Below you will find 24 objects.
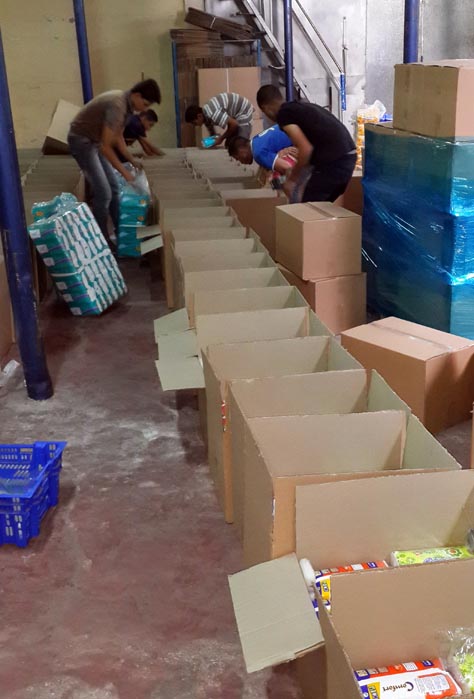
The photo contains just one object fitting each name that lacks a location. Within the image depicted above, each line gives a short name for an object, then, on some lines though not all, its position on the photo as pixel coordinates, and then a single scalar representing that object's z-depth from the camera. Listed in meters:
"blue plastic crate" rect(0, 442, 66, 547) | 2.49
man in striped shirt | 7.38
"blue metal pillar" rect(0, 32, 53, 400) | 3.29
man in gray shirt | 5.43
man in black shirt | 4.82
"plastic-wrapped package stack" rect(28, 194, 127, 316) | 4.57
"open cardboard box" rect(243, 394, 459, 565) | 2.06
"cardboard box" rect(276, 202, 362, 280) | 4.23
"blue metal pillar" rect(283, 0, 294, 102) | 7.80
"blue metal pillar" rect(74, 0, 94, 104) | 8.28
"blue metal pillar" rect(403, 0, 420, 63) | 4.61
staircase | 9.59
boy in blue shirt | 5.43
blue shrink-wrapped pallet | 3.69
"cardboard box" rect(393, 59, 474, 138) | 3.53
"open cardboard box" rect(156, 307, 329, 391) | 2.85
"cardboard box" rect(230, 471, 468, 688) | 1.54
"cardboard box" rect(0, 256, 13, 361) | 4.21
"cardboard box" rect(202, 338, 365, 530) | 2.40
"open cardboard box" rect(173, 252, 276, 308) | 3.66
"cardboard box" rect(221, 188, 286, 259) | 5.34
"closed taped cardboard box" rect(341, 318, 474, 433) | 3.12
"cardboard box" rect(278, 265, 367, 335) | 4.30
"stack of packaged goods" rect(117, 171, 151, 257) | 5.75
